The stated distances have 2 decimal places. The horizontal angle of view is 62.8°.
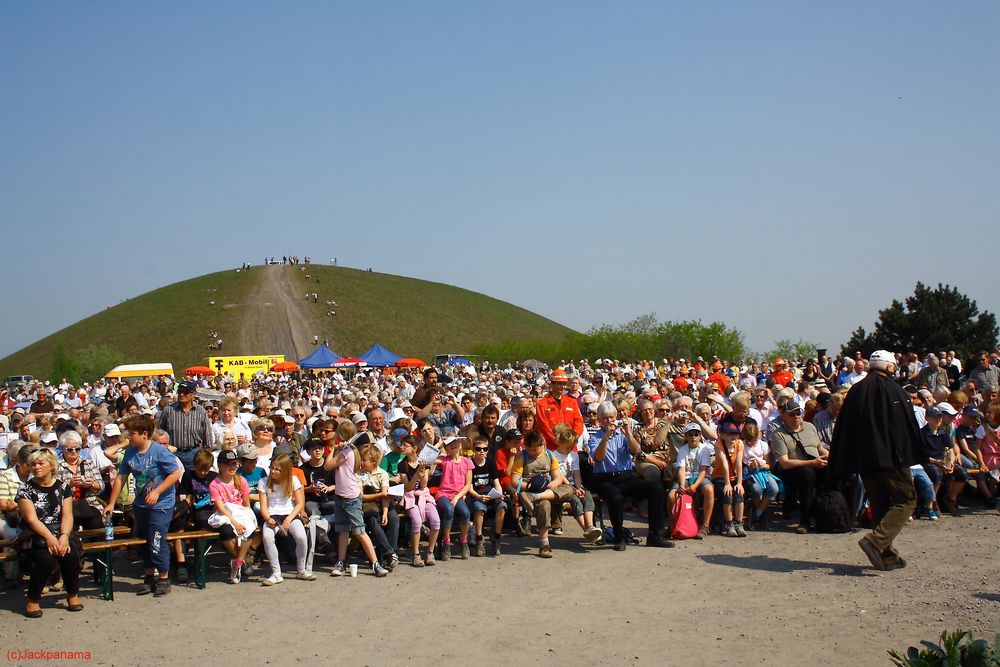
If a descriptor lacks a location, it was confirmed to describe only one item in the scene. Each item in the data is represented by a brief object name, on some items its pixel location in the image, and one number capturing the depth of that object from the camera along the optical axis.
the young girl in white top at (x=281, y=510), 7.91
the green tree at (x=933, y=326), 40.09
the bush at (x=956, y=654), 3.74
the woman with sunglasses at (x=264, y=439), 9.12
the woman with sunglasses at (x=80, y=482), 7.99
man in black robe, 7.18
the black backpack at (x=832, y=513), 9.13
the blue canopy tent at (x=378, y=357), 43.12
